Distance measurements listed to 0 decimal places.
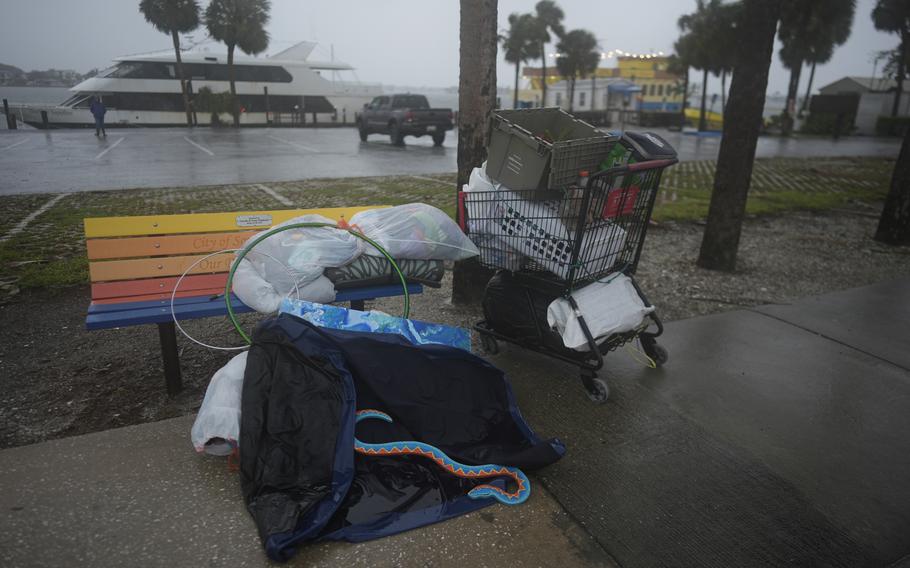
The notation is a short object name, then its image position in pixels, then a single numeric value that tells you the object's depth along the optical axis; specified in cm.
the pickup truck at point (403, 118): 2072
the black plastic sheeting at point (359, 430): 227
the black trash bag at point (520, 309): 347
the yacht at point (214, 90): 2881
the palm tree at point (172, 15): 2609
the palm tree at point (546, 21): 5744
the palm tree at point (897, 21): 4269
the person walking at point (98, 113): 2172
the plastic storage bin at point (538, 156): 313
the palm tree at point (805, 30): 3669
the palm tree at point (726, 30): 3816
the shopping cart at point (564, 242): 323
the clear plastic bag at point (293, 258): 306
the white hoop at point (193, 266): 304
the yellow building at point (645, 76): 8356
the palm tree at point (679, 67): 4412
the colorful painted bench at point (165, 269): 313
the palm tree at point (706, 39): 3884
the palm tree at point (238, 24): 3222
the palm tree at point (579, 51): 5809
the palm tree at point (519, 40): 5744
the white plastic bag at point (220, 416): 247
